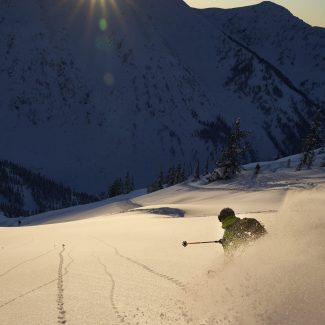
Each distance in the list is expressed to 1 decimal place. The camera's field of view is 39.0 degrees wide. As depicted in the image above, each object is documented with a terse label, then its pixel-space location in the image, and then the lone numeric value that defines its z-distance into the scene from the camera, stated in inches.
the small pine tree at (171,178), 3734.7
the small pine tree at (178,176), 3686.0
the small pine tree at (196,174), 3005.9
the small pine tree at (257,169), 2441.4
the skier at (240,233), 383.2
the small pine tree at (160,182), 3598.9
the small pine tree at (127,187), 4105.3
